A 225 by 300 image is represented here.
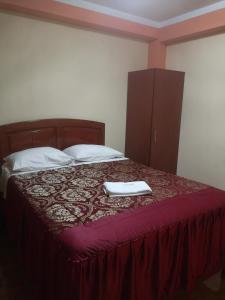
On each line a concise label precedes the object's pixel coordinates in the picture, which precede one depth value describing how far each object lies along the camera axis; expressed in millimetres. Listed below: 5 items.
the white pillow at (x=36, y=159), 2381
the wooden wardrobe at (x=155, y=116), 3256
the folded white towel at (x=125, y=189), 1827
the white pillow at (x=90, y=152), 2836
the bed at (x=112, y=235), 1254
